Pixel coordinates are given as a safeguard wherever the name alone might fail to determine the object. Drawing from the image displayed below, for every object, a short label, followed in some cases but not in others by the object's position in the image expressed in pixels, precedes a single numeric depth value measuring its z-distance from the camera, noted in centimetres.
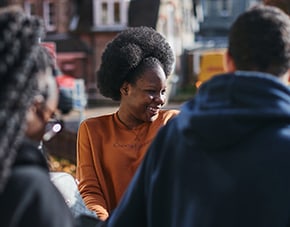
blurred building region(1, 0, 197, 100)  2547
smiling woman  219
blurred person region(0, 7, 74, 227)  122
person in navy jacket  140
